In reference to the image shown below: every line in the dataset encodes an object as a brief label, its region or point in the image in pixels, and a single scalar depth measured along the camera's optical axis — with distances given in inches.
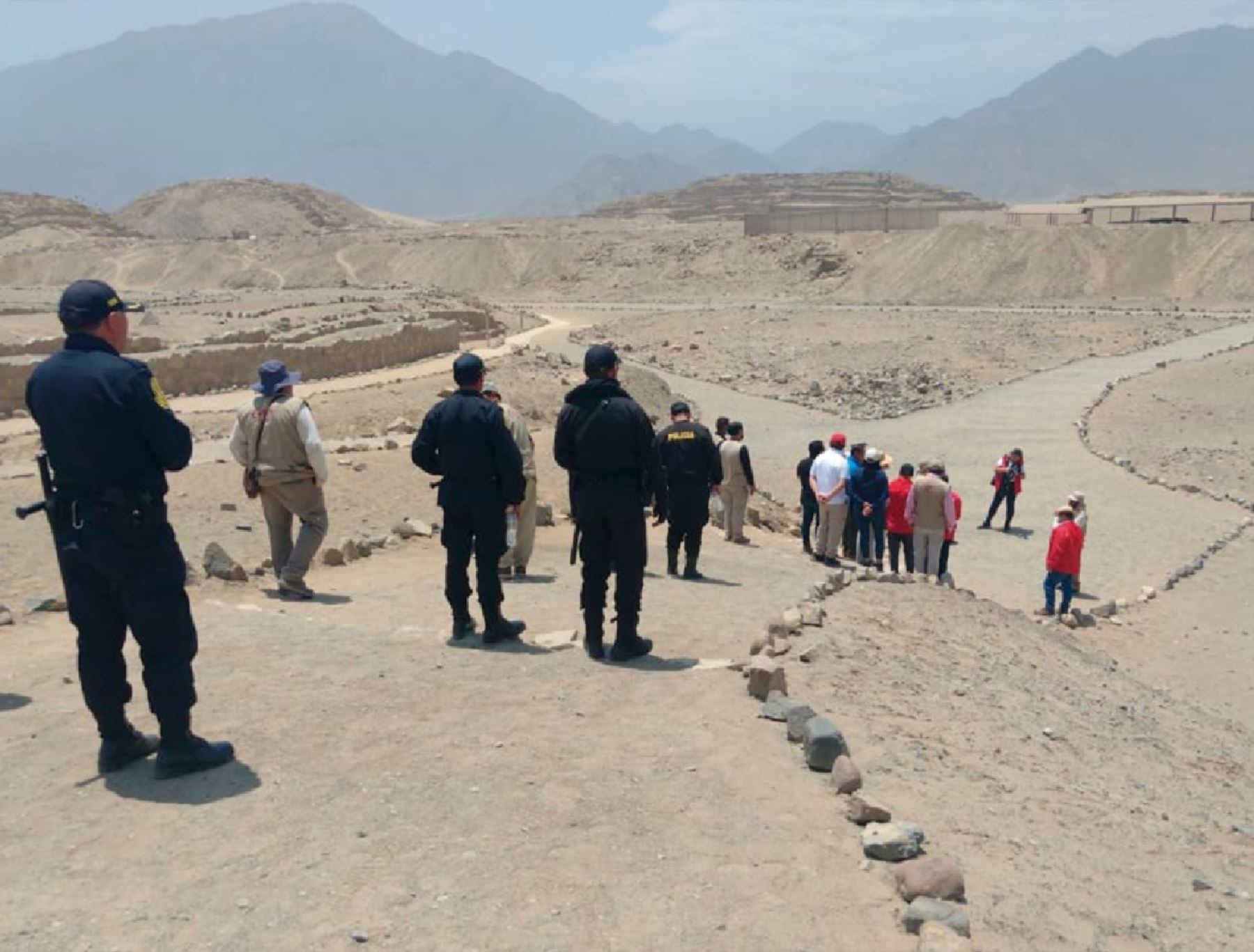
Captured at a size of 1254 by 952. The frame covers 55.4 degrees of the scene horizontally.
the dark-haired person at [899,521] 537.3
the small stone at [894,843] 191.8
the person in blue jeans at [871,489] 546.3
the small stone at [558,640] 316.8
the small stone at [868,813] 204.8
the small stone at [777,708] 253.6
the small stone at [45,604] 359.9
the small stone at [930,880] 180.5
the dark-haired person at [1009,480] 714.8
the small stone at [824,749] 227.6
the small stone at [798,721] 241.4
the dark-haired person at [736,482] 525.3
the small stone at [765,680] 267.9
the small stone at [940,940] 161.3
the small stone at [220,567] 393.4
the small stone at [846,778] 217.3
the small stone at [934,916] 169.8
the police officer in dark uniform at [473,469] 302.8
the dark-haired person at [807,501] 565.9
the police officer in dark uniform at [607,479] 296.4
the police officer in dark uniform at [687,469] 432.1
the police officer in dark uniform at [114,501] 202.5
